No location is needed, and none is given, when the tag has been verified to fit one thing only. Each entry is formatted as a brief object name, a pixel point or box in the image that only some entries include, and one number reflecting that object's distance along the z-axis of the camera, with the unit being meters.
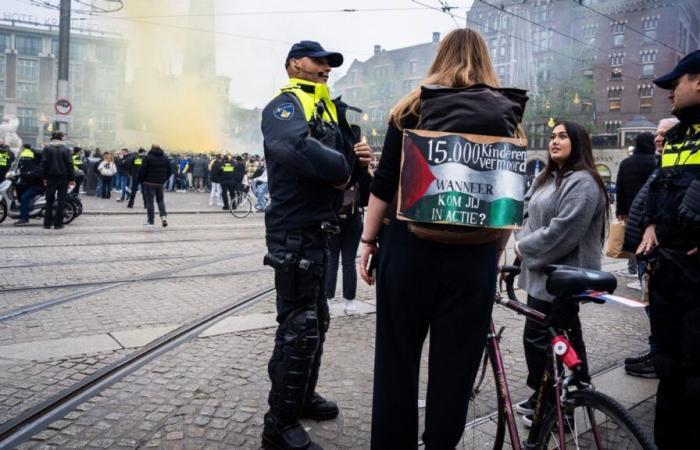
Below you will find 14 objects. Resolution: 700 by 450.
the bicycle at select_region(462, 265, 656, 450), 2.00
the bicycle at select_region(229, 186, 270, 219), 17.36
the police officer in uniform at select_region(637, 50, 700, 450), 2.52
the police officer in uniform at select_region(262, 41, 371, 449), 2.70
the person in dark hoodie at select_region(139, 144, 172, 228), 12.07
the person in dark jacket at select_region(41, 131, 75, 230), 11.21
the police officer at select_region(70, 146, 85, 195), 13.52
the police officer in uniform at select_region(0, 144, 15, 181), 11.91
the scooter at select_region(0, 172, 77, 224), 11.76
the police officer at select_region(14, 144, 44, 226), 11.97
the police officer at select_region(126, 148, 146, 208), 17.16
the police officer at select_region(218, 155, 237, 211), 17.55
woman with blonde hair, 2.09
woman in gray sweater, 3.38
